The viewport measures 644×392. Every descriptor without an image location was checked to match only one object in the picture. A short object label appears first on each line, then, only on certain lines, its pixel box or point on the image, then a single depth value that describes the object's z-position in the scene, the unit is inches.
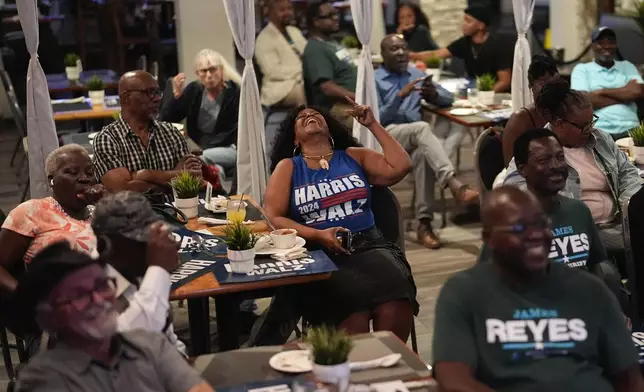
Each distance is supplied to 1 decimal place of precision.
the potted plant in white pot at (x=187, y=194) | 173.2
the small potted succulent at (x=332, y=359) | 101.5
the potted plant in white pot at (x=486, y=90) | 273.9
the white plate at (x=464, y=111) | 265.3
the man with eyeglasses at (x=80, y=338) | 94.7
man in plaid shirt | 186.5
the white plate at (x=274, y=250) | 149.6
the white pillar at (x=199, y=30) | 368.8
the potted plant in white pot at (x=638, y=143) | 195.9
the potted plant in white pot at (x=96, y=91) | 283.3
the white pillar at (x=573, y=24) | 405.4
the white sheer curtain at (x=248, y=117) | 227.8
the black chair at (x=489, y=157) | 194.4
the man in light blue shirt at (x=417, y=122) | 258.5
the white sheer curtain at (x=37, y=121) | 218.4
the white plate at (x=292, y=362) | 109.0
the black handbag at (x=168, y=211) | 170.1
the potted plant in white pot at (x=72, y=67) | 322.7
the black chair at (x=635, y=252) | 149.0
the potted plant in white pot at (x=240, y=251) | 141.5
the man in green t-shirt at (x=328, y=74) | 272.1
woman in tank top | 160.2
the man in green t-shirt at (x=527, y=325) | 102.1
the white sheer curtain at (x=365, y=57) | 241.6
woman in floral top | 144.3
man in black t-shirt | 292.5
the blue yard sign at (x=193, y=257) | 142.1
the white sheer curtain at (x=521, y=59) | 257.0
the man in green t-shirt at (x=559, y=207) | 134.6
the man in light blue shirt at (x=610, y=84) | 254.7
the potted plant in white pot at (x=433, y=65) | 315.3
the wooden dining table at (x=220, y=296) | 137.2
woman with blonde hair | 252.2
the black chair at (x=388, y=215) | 172.7
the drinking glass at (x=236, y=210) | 162.8
